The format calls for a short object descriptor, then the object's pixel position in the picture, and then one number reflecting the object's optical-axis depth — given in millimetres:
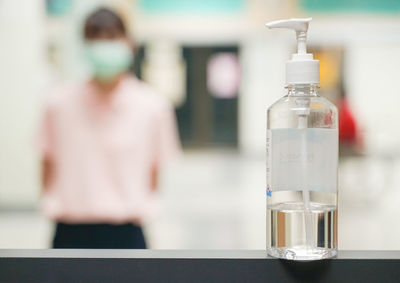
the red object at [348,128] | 5908
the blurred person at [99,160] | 2100
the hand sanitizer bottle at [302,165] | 671
